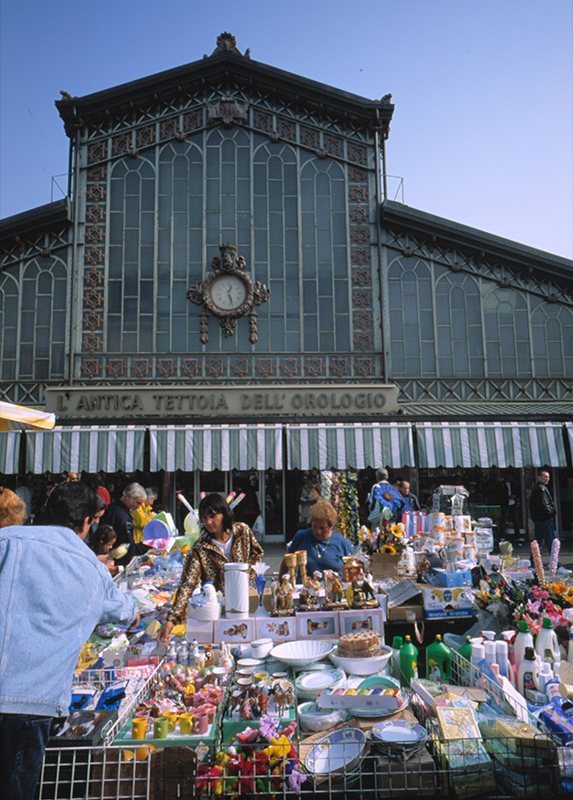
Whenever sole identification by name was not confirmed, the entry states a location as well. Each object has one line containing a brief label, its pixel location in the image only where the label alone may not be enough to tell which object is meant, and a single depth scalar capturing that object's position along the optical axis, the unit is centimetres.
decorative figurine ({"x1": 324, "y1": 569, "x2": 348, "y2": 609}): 412
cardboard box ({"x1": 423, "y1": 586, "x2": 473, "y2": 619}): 508
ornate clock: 1579
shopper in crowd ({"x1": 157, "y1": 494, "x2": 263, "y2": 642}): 455
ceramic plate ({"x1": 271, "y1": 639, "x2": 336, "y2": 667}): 358
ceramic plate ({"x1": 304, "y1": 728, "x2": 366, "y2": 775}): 260
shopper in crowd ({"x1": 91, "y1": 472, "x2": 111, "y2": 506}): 1052
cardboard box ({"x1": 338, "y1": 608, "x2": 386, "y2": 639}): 402
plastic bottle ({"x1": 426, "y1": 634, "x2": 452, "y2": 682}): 370
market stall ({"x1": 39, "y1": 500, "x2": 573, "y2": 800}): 247
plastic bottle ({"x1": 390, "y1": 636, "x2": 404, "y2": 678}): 379
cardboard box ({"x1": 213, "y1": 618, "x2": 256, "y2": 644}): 397
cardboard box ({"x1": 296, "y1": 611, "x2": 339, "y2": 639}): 399
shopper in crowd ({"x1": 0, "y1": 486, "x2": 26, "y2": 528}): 419
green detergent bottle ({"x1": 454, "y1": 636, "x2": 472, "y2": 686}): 353
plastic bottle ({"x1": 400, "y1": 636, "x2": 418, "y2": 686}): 360
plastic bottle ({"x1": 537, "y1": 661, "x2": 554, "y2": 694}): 324
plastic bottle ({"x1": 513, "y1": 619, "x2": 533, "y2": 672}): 344
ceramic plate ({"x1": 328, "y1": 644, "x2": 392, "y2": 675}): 351
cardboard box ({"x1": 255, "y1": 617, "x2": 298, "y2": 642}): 397
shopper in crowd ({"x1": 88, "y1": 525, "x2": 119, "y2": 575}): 612
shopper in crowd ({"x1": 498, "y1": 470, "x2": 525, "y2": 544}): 1438
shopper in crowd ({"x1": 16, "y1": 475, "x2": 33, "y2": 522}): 1232
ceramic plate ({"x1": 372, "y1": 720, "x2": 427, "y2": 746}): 268
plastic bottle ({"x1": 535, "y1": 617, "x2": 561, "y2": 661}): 355
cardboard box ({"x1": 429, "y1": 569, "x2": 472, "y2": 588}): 529
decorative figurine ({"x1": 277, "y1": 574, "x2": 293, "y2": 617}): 405
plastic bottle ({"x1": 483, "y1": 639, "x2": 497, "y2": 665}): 343
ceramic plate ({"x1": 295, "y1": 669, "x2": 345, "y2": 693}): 332
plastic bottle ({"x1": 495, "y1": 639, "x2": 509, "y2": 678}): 341
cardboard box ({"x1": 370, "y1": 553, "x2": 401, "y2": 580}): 618
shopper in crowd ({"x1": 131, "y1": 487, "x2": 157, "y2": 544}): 803
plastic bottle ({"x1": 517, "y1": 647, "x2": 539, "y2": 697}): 329
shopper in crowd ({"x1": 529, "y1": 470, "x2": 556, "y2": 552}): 1115
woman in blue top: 523
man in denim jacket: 219
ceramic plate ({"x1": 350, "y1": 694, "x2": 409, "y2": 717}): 296
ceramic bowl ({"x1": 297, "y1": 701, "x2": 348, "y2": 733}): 294
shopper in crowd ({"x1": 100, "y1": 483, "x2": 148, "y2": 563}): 745
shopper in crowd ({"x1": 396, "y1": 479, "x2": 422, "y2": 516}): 1111
